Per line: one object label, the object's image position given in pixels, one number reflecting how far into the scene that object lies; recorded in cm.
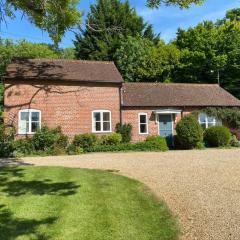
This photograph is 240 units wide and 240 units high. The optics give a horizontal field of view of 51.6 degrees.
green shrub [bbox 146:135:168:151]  1607
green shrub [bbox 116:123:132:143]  1731
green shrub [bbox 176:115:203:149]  1642
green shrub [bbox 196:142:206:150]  1662
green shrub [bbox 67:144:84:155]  1518
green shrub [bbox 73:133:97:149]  1615
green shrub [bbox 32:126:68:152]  1542
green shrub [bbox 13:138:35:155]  1490
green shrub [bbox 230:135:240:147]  1750
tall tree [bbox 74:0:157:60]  2805
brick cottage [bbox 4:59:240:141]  1624
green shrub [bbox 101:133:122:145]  1653
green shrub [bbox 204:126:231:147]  1703
